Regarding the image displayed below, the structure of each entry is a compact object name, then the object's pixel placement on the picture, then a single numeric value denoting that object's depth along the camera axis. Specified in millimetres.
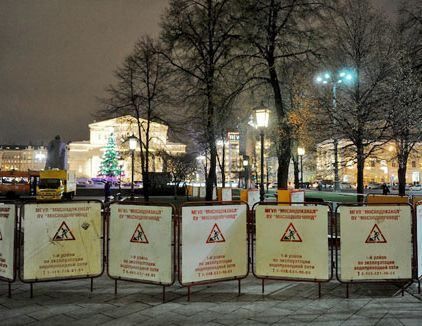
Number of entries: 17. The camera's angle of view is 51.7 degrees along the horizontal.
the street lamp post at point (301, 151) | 25523
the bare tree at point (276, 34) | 18233
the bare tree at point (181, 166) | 47156
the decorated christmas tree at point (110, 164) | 78062
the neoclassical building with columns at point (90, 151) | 120812
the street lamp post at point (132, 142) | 28023
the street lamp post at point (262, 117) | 17250
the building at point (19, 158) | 176375
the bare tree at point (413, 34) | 22031
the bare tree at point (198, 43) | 24344
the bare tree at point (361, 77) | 21298
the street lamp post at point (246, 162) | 38312
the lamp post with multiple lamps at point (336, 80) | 22219
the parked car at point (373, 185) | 68688
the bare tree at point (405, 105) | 19672
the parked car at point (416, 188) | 64041
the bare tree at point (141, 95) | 32812
